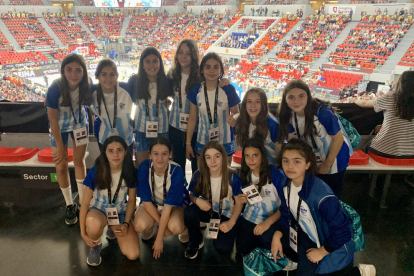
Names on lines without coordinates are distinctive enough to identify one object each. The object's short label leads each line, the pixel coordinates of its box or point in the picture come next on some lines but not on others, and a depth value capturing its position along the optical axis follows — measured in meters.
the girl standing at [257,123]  1.75
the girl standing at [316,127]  1.64
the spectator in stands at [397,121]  2.07
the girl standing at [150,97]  1.92
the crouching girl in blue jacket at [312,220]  1.33
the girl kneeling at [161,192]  1.73
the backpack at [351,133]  2.02
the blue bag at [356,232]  1.59
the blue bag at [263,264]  1.58
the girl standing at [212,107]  1.93
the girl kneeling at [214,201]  1.69
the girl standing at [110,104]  1.90
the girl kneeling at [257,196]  1.66
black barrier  2.83
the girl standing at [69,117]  1.87
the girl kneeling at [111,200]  1.73
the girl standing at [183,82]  1.96
